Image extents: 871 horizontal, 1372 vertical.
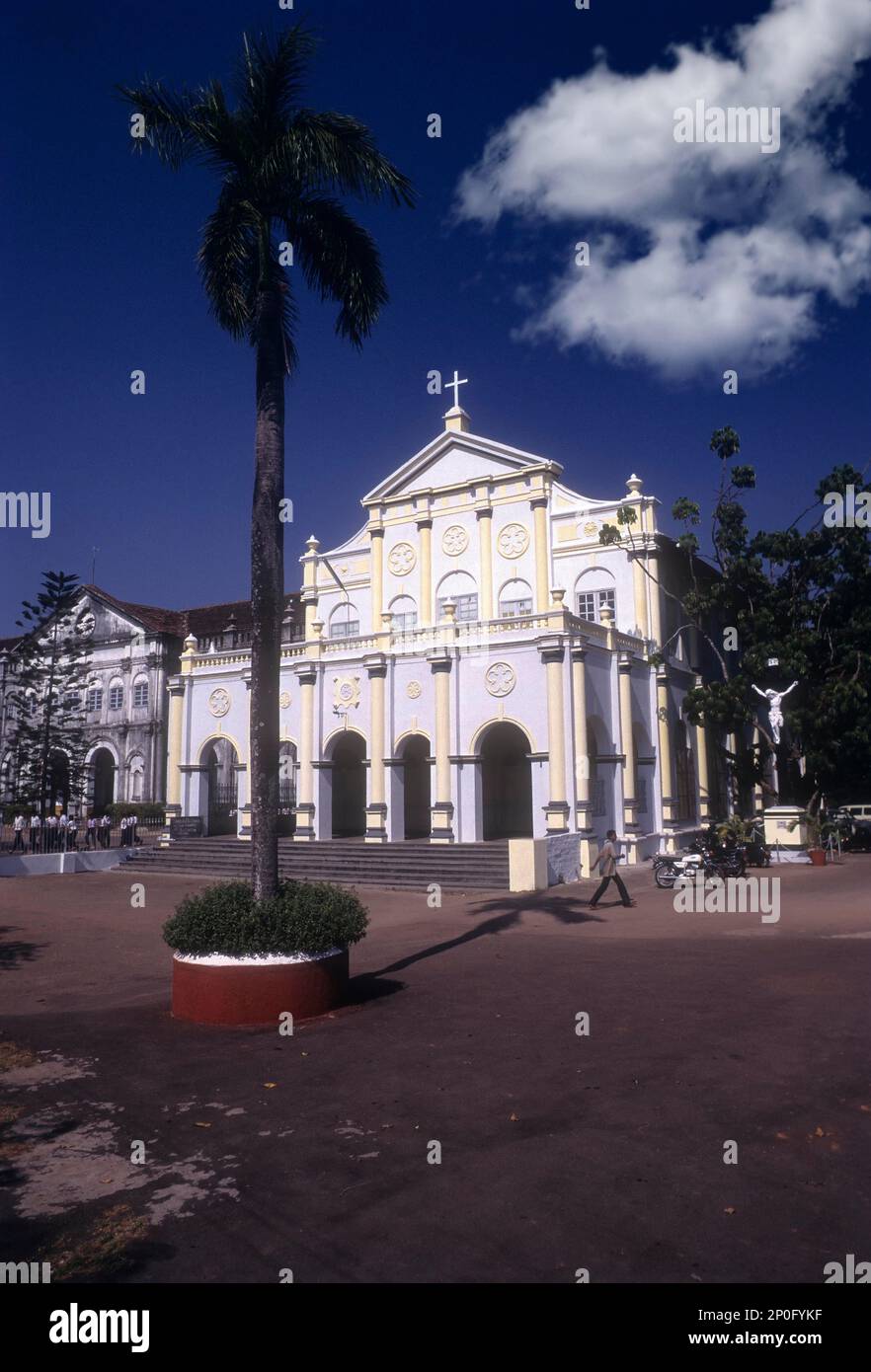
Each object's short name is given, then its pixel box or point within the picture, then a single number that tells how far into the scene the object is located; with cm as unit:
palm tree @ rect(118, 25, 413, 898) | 903
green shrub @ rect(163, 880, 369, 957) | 809
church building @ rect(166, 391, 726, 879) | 2245
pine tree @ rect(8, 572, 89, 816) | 3130
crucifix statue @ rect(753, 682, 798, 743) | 2473
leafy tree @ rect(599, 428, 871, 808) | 2473
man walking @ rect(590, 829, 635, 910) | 1577
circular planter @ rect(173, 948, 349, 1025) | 798
